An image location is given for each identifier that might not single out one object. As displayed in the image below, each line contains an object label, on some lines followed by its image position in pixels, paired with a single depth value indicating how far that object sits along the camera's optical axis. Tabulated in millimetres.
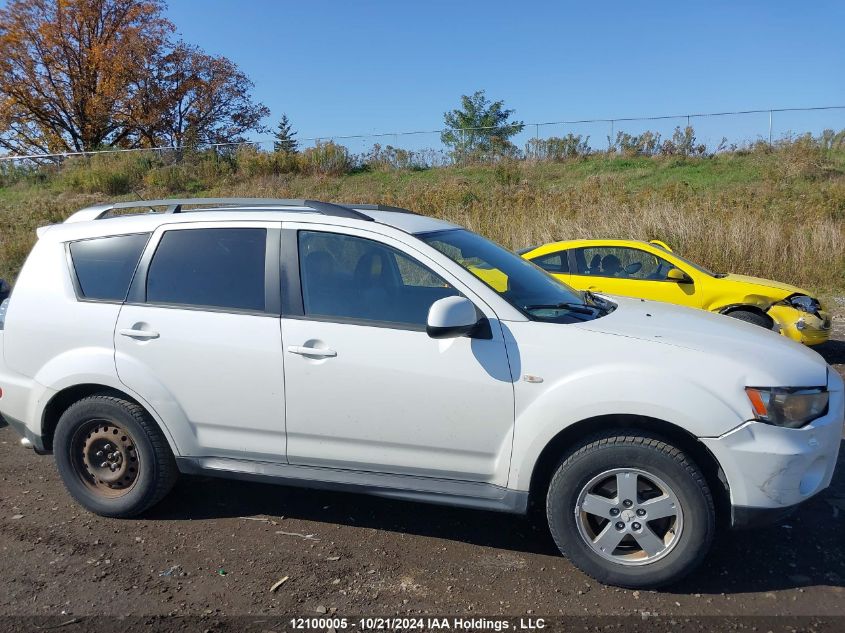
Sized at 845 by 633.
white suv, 3324
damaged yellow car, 8461
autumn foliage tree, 37906
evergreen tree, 29438
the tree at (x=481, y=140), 28594
